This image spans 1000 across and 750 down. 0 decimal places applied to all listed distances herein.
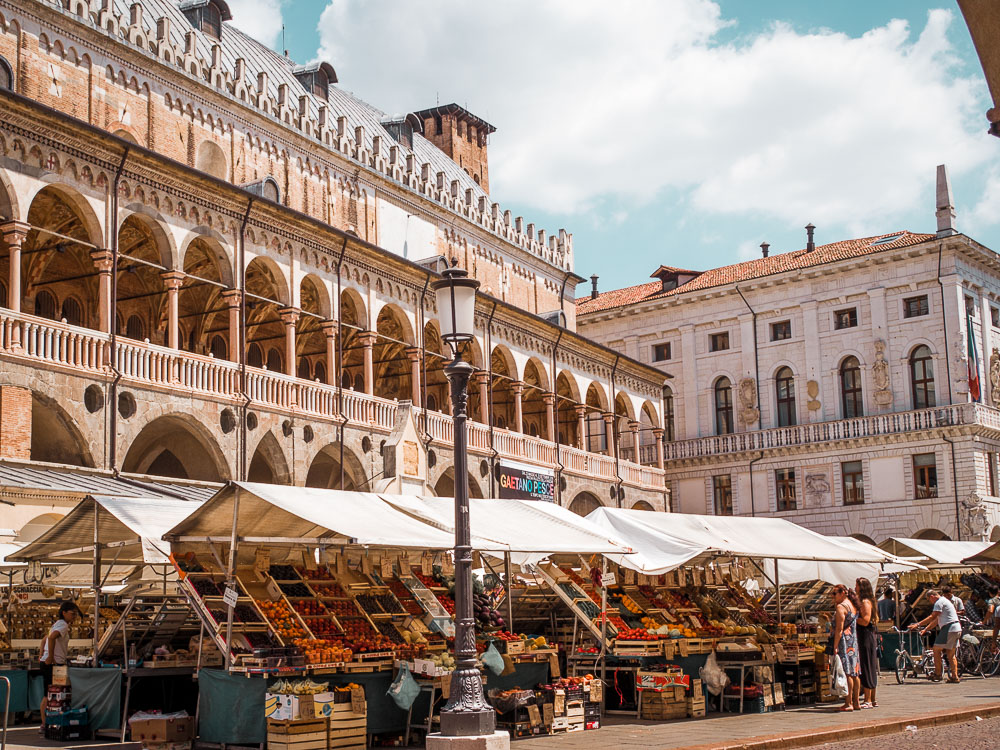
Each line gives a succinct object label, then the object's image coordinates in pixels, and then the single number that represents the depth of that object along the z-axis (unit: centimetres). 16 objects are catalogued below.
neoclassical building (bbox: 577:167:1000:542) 4178
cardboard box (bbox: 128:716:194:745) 1099
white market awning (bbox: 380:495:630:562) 1317
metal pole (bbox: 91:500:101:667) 1227
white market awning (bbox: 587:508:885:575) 1491
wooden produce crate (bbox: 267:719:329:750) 1059
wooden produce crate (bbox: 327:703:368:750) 1099
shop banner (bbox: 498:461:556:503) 3133
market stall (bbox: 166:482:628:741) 1130
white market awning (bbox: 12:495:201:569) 1220
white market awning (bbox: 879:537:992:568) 2553
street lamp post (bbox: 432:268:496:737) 1005
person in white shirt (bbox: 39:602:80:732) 1305
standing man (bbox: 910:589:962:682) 1853
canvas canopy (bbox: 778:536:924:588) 2302
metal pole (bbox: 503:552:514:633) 1370
